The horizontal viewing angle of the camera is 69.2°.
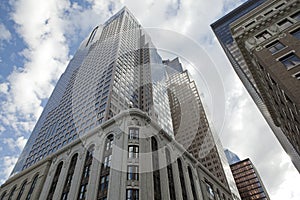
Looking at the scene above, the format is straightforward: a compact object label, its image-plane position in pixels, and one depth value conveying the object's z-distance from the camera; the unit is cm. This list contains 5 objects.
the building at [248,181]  11349
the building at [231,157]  16915
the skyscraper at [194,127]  10569
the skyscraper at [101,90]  7618
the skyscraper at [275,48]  2271
